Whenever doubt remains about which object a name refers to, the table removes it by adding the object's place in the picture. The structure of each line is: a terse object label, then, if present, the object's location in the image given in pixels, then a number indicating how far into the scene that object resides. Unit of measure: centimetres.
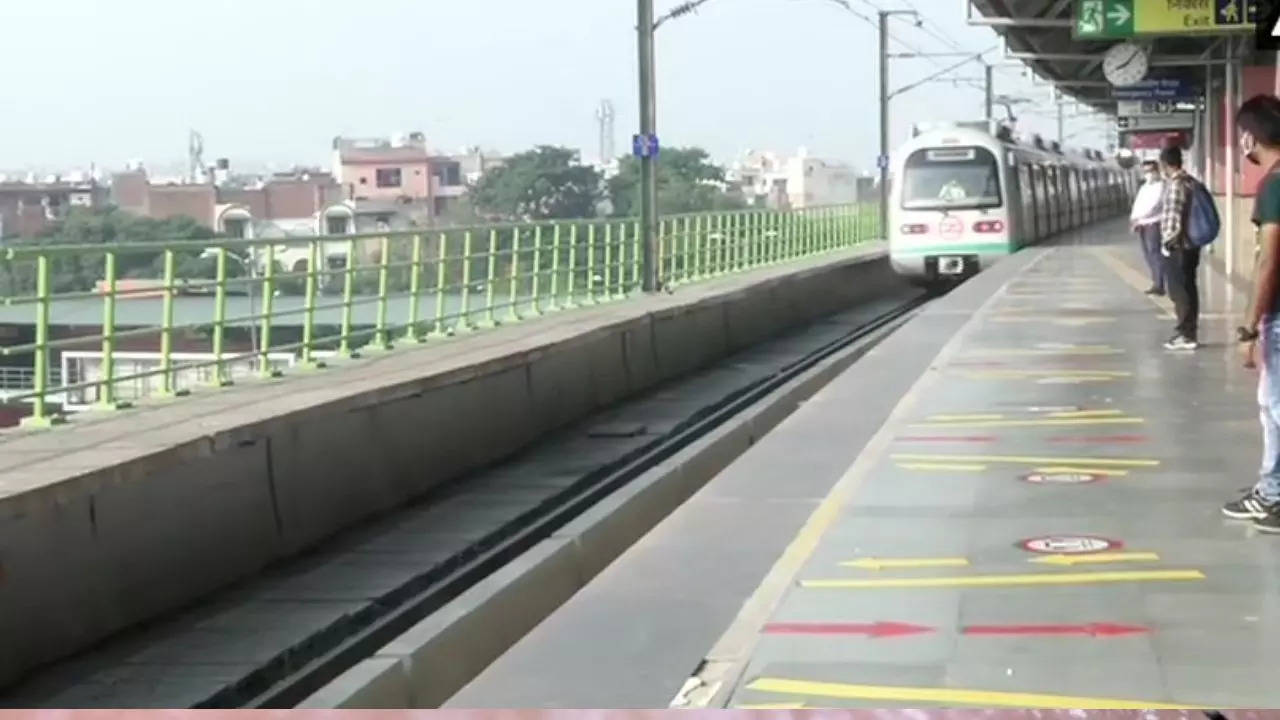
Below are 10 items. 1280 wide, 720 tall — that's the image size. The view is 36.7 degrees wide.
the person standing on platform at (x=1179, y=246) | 1591
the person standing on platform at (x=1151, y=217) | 2075
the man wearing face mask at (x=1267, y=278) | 819
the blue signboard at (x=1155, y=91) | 3722
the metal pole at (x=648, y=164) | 2642
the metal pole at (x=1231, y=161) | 3178
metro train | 3656
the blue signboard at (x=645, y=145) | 2707
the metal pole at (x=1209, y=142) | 4075
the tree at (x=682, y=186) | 3234
